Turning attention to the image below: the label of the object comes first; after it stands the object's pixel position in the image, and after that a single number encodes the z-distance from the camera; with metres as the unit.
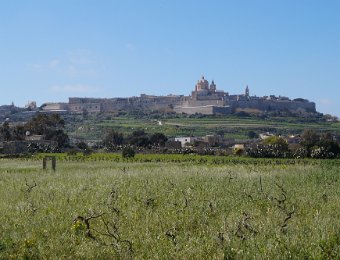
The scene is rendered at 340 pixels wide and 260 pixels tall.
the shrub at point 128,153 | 49.33
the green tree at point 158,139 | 75.44
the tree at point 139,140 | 76.06
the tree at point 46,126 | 76.44
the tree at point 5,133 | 74.25
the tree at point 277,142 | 57.03
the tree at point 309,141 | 54.46
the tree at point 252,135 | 106.95
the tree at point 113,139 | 82.02
